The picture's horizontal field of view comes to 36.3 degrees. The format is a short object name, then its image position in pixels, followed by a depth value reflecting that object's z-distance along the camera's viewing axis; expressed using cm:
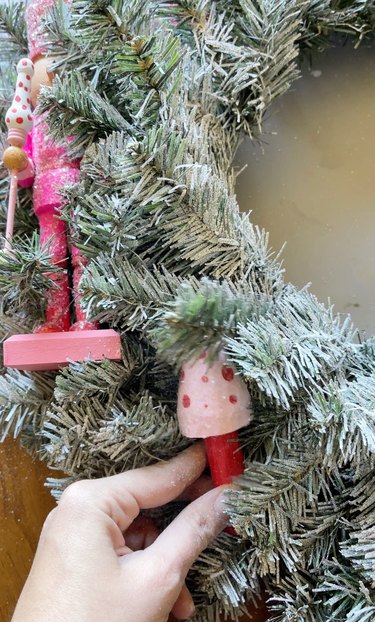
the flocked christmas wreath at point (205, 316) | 49
